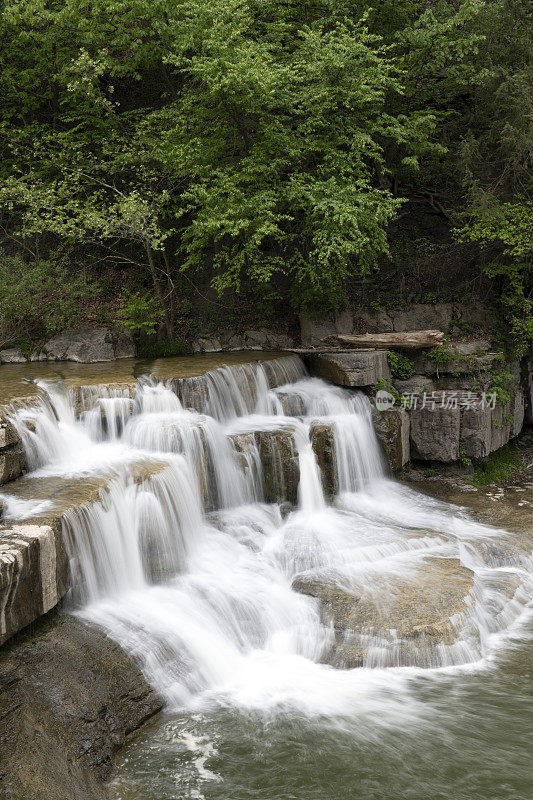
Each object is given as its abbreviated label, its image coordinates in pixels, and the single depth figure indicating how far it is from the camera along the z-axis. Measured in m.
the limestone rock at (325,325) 14.05
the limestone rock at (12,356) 12.94
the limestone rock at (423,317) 13.68
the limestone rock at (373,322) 14.02
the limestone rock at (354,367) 11.19
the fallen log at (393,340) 11.82
